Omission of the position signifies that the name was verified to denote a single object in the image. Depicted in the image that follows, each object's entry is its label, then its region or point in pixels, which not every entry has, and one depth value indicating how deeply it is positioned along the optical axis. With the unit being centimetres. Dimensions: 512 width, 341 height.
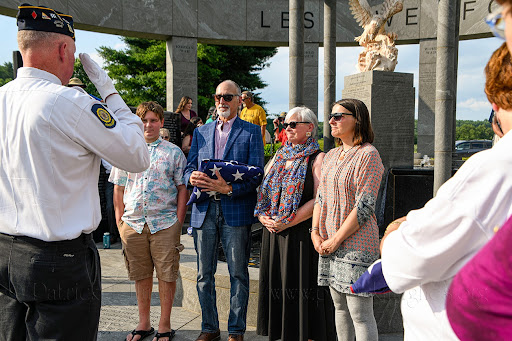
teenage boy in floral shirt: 396
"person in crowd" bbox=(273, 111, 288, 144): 1052
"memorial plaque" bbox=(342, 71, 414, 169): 822
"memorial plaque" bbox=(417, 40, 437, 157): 1677
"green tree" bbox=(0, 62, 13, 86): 6101
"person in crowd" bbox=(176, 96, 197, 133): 932
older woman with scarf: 361
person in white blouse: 106
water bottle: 738
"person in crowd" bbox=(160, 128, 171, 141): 657
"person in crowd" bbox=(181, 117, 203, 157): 830
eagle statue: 851
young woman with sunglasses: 313
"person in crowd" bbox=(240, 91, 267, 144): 920
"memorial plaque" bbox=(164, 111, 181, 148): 855
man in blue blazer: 386
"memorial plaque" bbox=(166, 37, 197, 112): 1577
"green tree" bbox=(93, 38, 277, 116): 2820
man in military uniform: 202
